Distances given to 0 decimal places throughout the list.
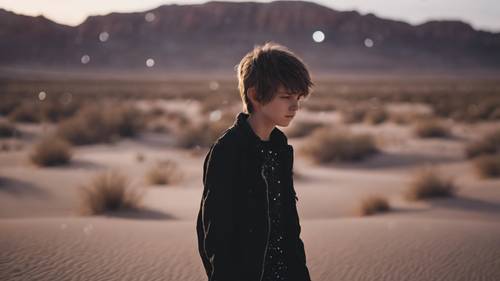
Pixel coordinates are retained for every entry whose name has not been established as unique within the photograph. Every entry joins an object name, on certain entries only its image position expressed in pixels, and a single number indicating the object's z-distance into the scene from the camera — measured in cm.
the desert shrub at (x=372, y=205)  816
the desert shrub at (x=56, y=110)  2413
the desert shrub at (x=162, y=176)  1087
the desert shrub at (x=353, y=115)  2417
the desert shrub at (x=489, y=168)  1105
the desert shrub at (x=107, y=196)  779
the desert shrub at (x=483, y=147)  1384
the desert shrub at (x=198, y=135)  1709
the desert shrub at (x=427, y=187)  931
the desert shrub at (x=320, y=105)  3136
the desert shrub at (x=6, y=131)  1917
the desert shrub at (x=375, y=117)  2314
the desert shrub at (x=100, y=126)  1766
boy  257
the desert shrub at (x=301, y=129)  1948
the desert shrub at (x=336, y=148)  1430
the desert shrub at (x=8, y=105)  2693
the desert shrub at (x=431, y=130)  1820
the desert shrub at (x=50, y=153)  1238
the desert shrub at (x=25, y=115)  2283
